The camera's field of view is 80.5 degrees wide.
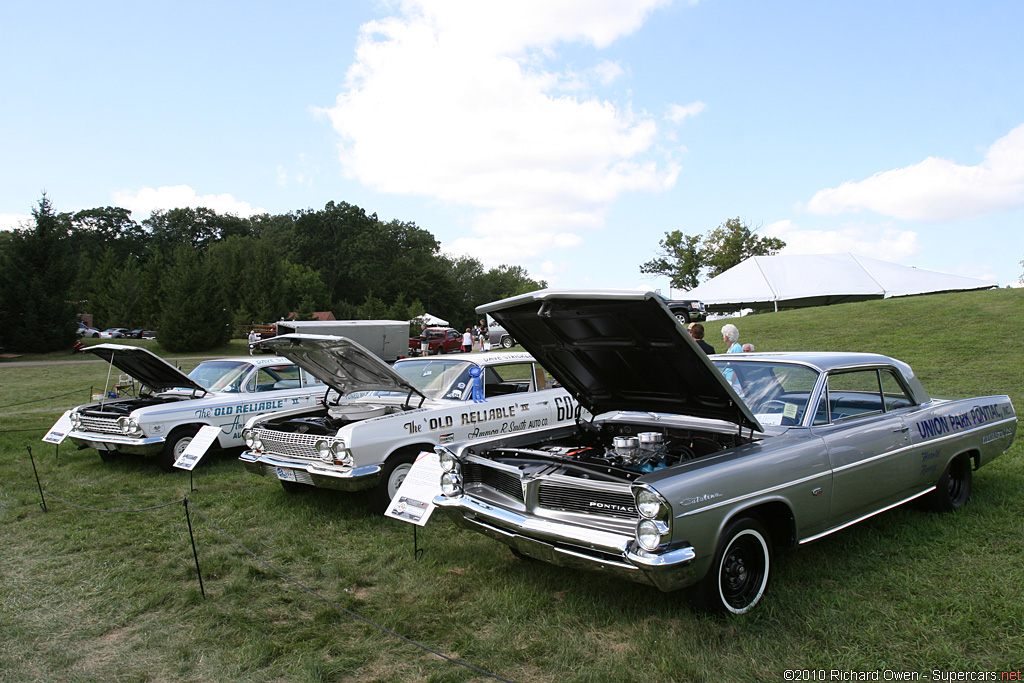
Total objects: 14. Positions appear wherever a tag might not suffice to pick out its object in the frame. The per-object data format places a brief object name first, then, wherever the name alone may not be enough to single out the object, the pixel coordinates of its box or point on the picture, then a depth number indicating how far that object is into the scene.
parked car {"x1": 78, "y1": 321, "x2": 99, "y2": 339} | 49.03
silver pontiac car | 3.24
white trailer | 20.48
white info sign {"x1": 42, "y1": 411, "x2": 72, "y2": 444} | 7.80
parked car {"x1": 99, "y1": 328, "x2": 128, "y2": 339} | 52.64
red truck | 32.88
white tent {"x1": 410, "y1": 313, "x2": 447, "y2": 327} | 49.77
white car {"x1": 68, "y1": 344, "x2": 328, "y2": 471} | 7.62
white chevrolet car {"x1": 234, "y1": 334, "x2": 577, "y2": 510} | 5.55
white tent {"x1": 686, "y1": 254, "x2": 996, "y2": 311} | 30.14
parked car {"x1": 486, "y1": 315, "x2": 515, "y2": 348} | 27.07
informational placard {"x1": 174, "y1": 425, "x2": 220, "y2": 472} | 6.04
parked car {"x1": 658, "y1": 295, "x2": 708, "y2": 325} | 20.95
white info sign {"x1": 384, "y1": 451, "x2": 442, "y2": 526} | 4.26
